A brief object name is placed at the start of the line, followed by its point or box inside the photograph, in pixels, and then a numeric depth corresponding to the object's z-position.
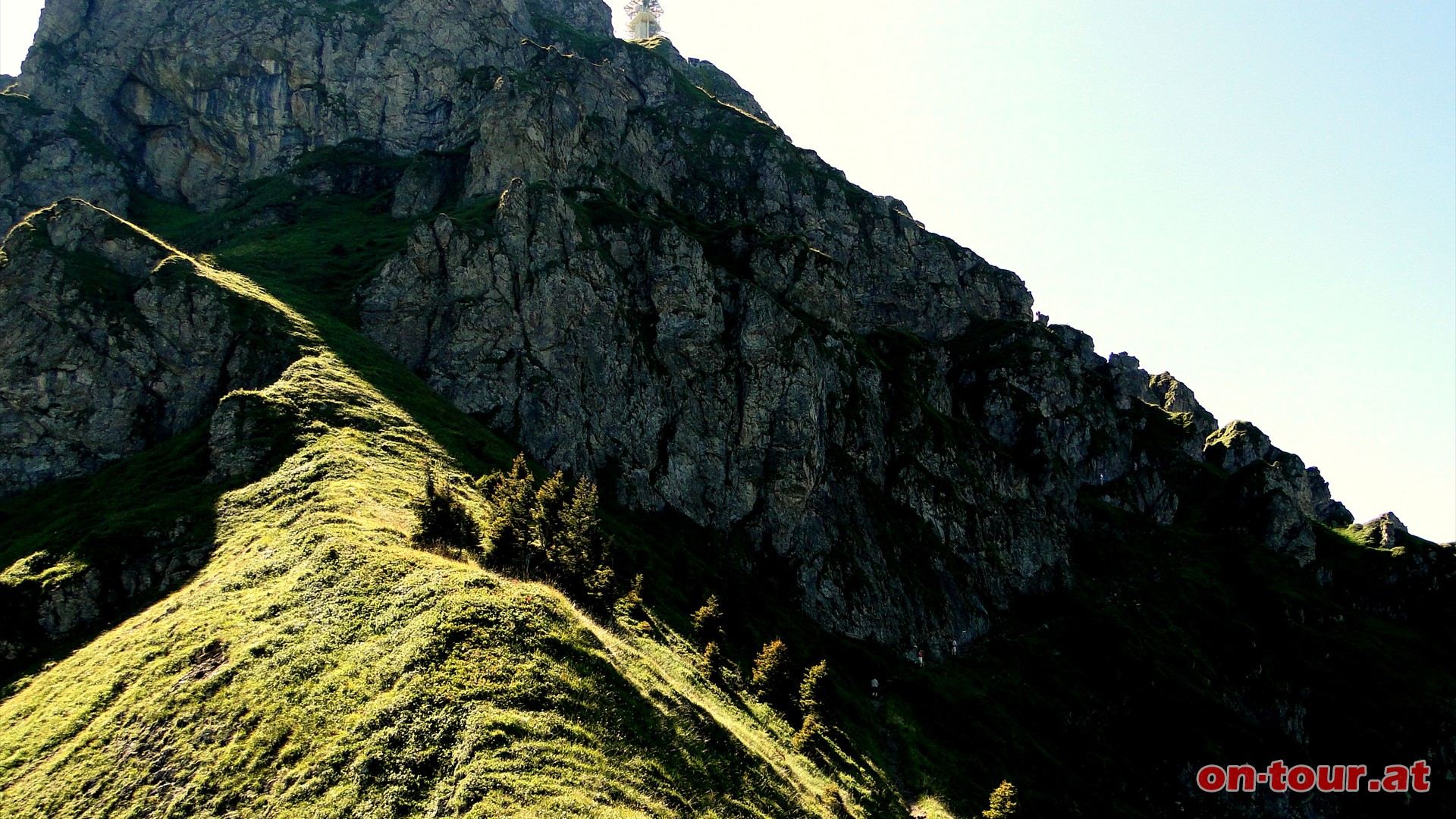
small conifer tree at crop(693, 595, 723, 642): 75.62
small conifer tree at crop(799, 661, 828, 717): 69.56
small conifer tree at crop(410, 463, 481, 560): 52.50
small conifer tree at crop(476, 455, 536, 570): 55.66
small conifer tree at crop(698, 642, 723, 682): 65.94
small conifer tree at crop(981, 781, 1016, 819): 70.25
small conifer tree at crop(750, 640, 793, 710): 69.06
